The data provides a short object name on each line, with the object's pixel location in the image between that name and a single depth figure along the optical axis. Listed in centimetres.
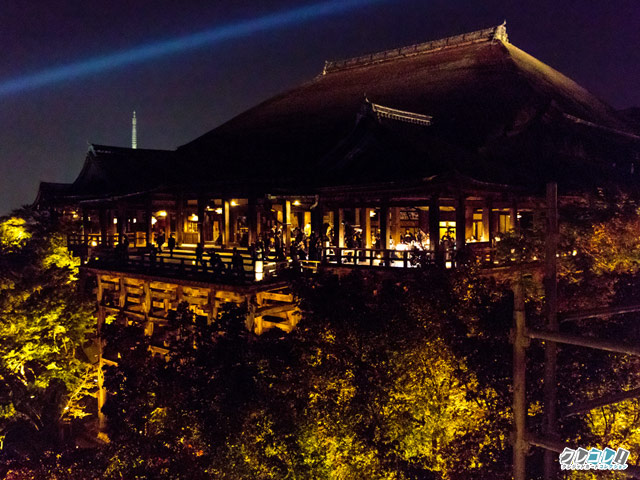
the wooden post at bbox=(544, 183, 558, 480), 829
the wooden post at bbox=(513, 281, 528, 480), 696
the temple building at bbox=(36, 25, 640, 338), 1795
